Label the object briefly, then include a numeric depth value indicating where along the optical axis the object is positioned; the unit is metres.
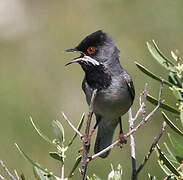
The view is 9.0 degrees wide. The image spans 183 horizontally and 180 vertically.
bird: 7.83
